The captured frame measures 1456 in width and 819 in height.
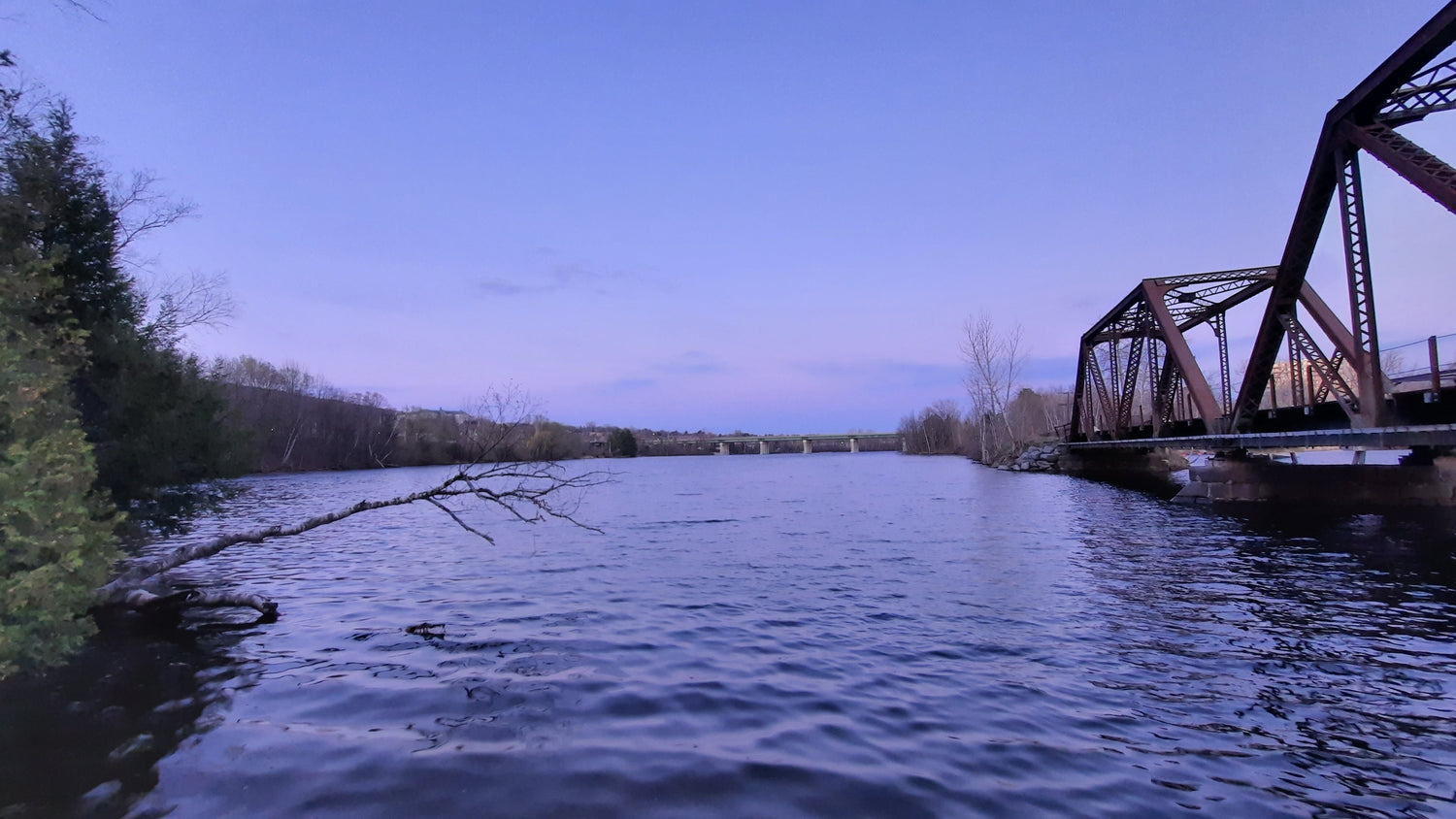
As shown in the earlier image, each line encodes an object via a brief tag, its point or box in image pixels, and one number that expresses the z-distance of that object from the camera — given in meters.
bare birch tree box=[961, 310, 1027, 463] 81.31
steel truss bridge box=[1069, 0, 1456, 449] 14.44
